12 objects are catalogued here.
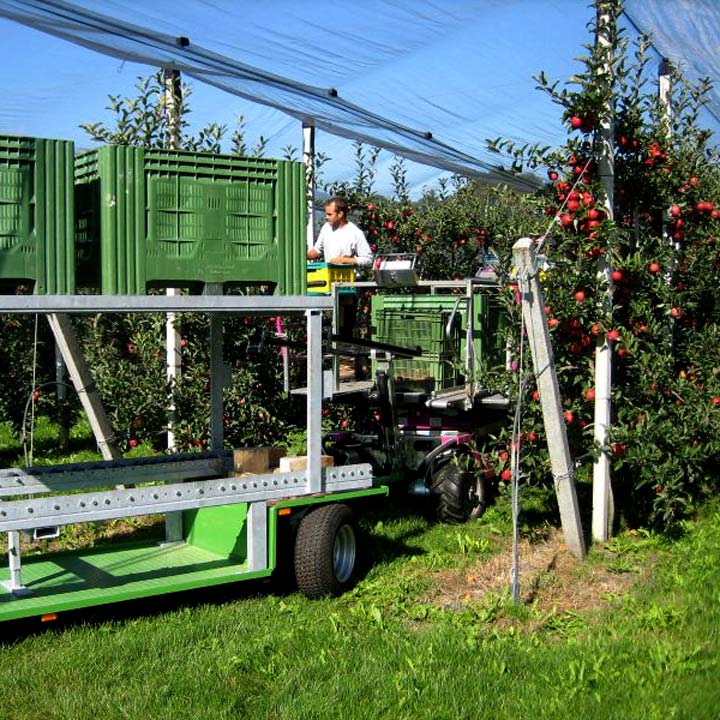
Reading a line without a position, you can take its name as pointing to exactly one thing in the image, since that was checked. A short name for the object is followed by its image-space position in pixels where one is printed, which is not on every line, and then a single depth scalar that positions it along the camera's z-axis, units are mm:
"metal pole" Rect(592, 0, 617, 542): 6715
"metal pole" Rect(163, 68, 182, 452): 8273
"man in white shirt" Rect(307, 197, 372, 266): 9492
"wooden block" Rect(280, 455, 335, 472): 6316
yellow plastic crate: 8453
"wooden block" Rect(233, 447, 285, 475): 6595
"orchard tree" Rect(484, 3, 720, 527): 6766
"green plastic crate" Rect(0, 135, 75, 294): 4914
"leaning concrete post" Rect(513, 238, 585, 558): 6121
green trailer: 5223
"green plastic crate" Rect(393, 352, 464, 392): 8250
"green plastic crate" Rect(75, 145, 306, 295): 5277
